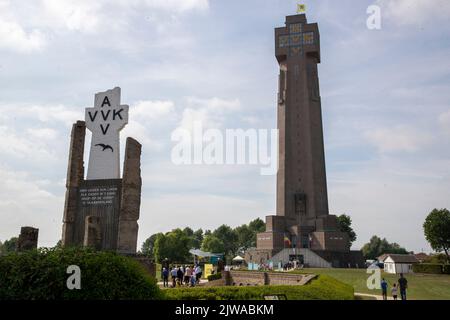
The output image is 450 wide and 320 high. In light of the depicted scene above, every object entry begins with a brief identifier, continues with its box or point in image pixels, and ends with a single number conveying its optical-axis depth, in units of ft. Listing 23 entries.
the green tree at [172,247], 263.49
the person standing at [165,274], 83.26
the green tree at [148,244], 494.01
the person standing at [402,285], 67.05
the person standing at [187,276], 89.45
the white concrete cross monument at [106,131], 64.95
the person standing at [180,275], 88.63
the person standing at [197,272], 92.20
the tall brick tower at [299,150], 236.63
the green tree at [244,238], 413.80
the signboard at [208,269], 120.78
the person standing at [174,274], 83.71
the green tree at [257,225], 421.18
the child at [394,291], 68.59
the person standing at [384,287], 69.82
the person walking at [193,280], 85.50
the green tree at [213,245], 361.10
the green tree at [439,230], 213.25
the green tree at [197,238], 435.29
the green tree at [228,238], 418.10
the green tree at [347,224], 317.01
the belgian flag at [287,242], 228.20
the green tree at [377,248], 403.54
